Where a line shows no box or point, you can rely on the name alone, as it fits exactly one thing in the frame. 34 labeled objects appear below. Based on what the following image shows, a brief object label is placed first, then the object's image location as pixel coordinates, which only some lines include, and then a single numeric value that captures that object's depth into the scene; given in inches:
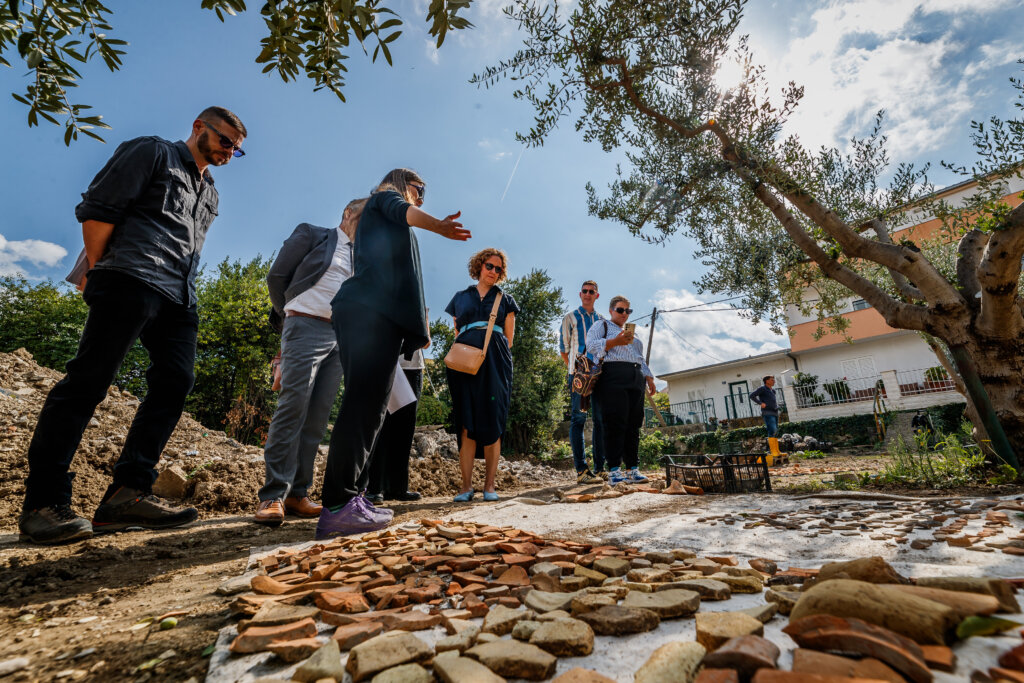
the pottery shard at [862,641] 27.1
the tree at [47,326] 627.5
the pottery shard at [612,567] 57.4
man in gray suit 119.1
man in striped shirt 231.9
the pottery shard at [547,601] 45.3
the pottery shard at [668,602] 42.1
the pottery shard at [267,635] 39.7
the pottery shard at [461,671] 32.6
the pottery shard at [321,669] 34.5
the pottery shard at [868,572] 43.0
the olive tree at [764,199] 151.5
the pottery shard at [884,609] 30.9
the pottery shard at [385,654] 34.6
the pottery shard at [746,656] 29.6
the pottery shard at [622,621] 39.7
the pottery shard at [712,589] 45.9
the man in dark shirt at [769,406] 472.1
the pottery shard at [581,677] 31.4
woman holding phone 187.3
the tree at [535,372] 496.7
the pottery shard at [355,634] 40.0
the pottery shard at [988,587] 34.5
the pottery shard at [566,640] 36.7
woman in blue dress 156.3
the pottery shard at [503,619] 41.5
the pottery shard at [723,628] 34.1
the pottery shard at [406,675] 33.2
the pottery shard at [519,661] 33.7
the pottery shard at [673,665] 30.5
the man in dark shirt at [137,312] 89.4
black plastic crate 144.7
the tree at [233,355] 520.7
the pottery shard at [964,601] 32.4
